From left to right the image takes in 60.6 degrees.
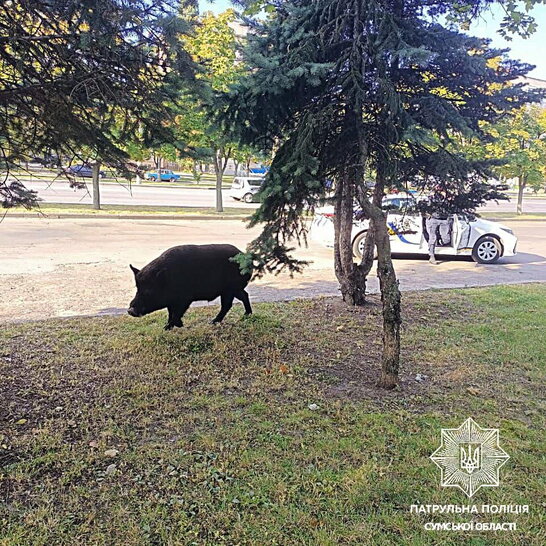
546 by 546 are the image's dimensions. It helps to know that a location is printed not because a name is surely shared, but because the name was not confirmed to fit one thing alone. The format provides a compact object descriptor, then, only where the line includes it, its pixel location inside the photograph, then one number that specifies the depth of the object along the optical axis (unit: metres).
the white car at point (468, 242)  12.48
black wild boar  5.47
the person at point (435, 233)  12.29
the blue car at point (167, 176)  46.78
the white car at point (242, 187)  30.84
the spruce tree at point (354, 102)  4.32
